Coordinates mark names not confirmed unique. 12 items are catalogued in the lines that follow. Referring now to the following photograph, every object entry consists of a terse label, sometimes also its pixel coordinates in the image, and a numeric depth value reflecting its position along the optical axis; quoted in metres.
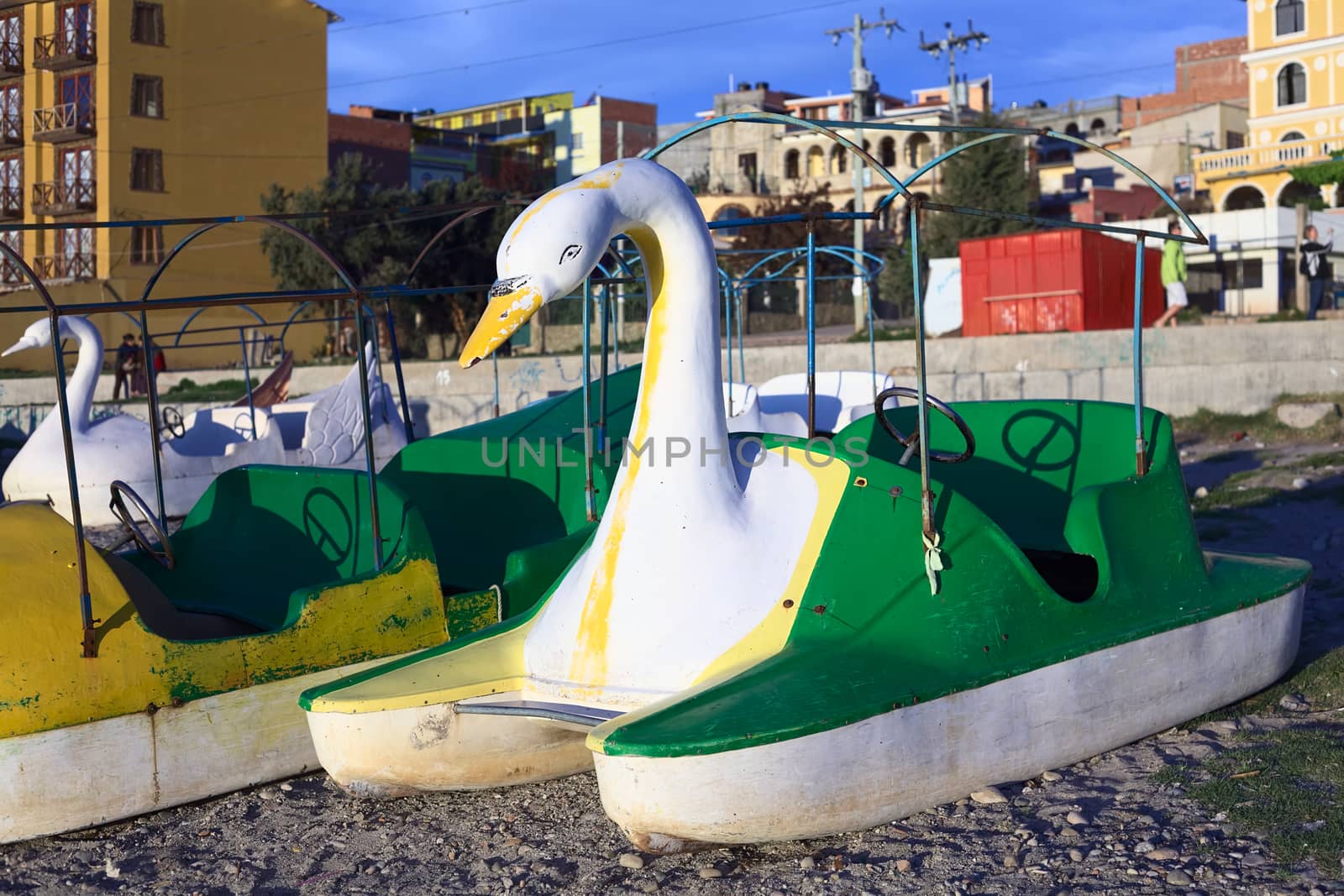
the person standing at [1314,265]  18.67
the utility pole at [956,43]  43.91
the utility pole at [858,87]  24.45
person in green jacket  17.05
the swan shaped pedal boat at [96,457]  11.69
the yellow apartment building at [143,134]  33.12
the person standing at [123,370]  23.67
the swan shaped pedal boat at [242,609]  4.52
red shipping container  21.80
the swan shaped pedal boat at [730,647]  3.85
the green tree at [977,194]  36.50
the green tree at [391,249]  34.38
